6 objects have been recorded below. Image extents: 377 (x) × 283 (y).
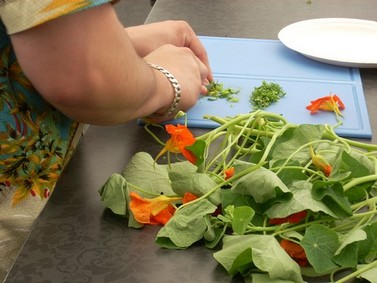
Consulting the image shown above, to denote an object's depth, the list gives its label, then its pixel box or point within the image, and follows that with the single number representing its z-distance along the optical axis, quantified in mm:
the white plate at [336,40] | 1229
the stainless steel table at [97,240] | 675
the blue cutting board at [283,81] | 1010
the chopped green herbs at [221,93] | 1077
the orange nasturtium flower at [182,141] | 772
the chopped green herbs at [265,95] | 1052
